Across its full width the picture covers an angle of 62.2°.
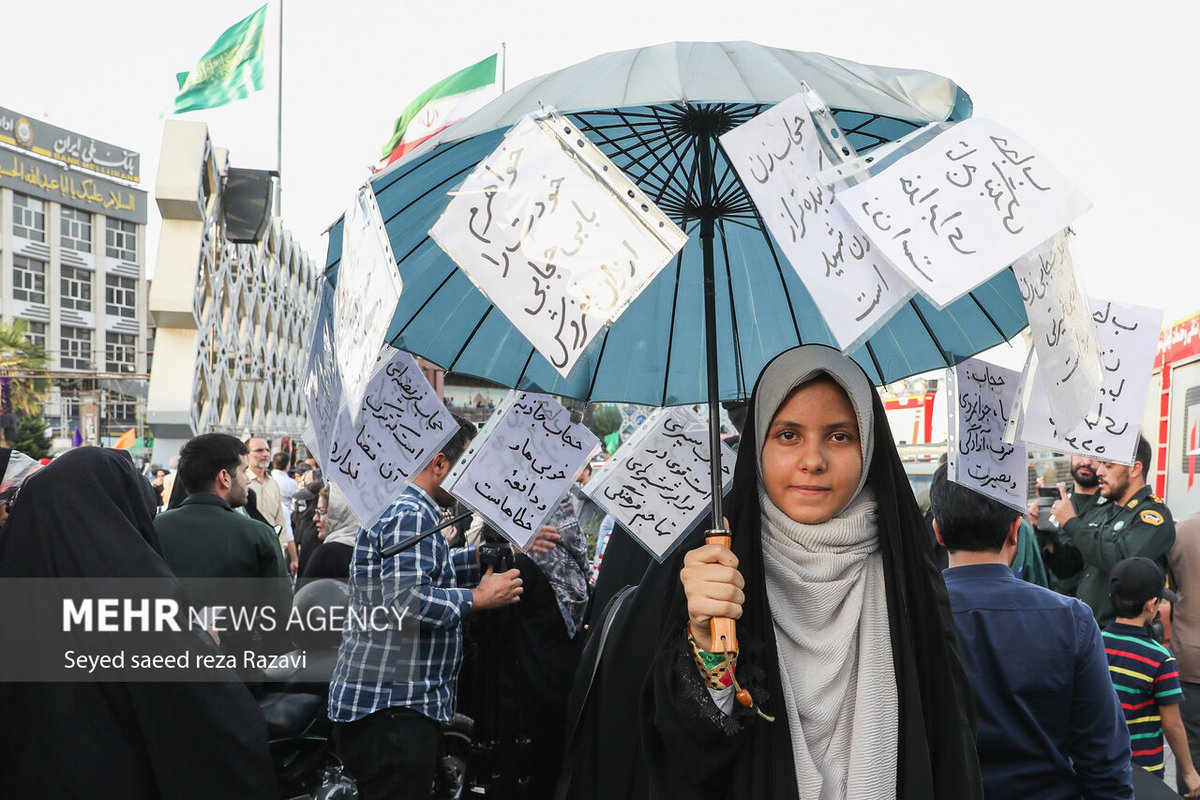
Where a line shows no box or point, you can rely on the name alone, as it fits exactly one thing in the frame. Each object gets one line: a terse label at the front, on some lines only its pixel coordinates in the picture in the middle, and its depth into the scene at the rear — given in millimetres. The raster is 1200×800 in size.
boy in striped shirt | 3924
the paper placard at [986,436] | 2703
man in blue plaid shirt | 3596
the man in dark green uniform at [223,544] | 4852
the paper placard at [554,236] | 1869
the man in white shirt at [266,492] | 10383
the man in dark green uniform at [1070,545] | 5453
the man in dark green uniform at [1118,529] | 4895
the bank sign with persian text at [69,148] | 64000
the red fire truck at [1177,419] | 8039
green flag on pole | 26469
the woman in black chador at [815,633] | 1792
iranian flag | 15844
